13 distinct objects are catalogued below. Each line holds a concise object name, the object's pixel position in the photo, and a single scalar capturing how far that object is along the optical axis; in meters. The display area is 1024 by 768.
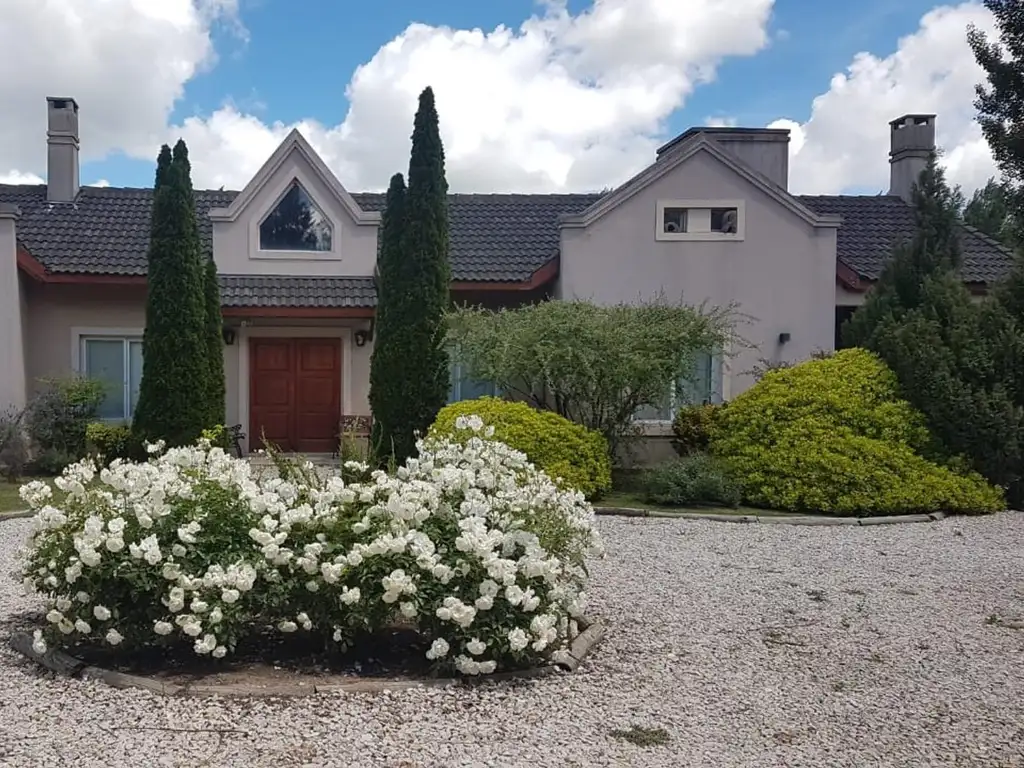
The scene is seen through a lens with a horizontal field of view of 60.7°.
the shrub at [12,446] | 13.79
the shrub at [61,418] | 14.12
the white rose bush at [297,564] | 4.68
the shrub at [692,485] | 11.10
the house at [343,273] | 14.77
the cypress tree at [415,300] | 13.51
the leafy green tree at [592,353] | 11.77
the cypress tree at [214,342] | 14.09
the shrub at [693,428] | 13.05
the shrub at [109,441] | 13.88
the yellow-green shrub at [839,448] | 10.63
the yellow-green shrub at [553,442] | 10.86
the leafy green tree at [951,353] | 10.88
